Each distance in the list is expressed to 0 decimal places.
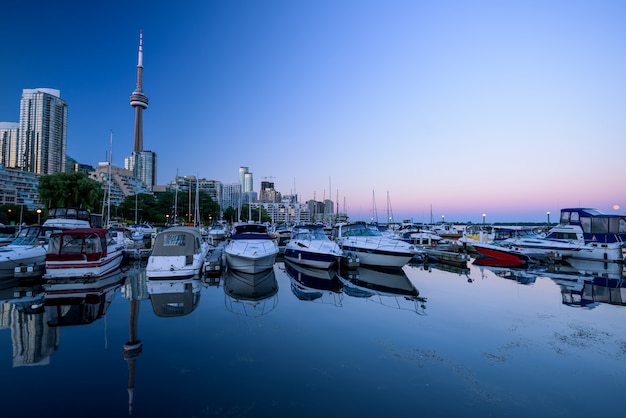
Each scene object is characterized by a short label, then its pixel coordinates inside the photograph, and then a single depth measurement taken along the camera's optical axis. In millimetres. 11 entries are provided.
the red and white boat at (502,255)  25422
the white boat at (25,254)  15156
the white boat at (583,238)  26500
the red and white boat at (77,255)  14008
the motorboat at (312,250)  19703
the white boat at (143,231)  36875
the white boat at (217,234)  42919
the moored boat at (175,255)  15125
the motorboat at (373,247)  20109
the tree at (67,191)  46594
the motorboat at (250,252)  17641
